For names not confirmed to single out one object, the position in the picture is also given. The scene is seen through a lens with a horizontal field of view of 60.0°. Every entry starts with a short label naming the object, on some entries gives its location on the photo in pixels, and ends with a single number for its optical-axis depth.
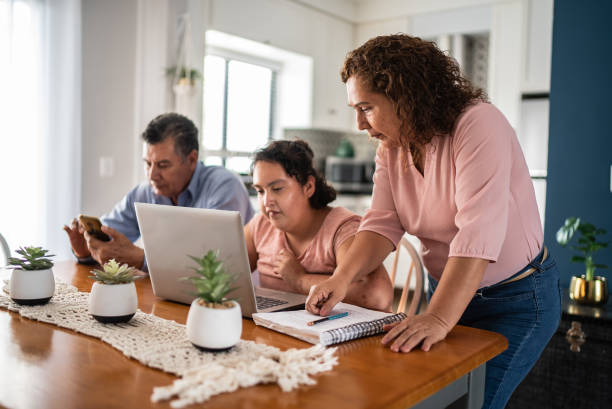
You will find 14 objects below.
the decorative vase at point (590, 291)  2.19
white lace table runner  0.79
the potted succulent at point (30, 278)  1.25
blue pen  1.11
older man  2.05
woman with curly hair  1.12
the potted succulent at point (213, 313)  0.92
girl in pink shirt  1.64
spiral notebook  1.05
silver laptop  1.16
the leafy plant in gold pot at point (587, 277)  2.19
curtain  2.93
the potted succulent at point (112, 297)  1.11
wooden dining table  0.76
